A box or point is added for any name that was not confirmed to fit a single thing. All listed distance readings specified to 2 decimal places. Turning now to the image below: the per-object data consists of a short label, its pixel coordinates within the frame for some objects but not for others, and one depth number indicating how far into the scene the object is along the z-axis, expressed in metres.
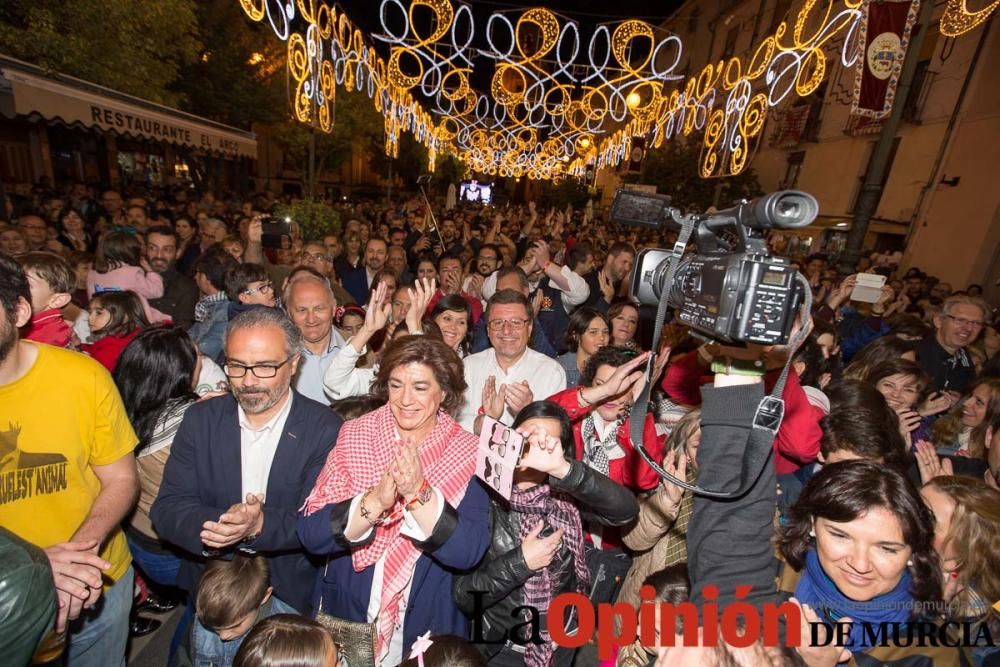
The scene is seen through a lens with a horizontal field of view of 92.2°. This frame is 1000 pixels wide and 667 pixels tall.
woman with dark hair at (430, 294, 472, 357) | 3.74
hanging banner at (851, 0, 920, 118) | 5.91
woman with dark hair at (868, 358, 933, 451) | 3.11
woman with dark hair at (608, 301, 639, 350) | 4.12
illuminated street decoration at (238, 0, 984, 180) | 6.50
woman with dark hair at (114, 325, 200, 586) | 2.22
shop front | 7.93
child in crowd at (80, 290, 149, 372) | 2.75
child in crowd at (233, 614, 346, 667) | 1.49
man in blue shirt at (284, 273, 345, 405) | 3.16
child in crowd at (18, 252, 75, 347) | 2.48
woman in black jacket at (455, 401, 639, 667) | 1.75
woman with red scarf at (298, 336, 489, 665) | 1.69
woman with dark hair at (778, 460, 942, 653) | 1.49
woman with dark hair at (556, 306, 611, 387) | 3.76
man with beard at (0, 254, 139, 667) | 1.60
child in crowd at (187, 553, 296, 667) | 1.84
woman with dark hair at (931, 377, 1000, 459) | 2.97
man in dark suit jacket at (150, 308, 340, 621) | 2.01
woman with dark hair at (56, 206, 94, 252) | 6.86
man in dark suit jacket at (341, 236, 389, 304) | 5.99
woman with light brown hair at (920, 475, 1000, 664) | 1.68
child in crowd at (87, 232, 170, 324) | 4.27
